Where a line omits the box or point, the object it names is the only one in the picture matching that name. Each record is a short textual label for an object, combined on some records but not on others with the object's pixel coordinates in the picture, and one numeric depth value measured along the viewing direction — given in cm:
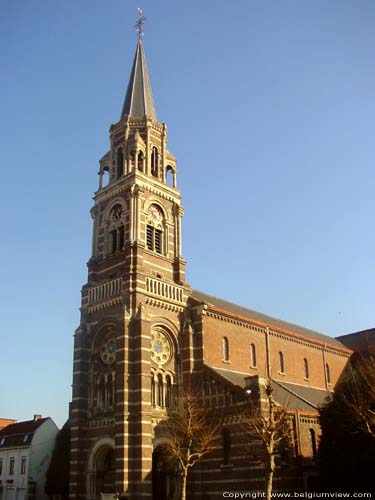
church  4022
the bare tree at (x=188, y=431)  3681
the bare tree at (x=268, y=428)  3266
